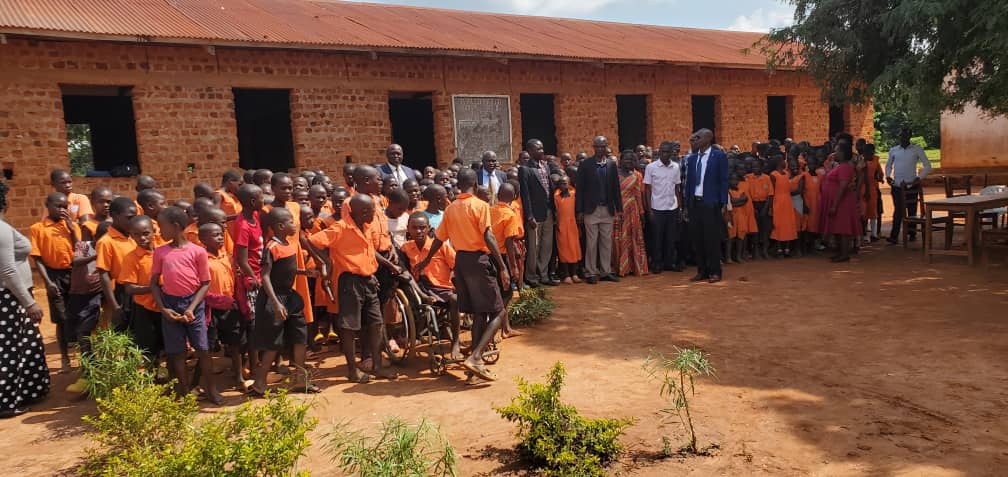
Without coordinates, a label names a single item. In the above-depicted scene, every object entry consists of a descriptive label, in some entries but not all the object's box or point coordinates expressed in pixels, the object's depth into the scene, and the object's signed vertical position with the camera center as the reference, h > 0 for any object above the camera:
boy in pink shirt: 4.29 -0.53
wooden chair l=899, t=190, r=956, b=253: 8.73 -0.82
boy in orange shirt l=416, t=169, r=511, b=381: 4.83 -0.54
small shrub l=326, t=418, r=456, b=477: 2.77 -1.11
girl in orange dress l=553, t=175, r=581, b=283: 8.33 -0.56
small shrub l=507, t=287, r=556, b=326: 6.45 -1.20
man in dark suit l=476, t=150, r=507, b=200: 7.59 +0.14
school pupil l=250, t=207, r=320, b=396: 4.55 -0.73
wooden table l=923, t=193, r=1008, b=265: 7.89 -0.58
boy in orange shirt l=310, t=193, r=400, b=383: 4.78 -0.46
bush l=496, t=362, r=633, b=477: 3.23 -1.27
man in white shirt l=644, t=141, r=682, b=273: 8.45 -0.35
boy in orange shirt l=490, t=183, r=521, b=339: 5.57 -0.35
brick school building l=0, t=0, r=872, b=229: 9.04 +1.90
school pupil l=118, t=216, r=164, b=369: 4.59 -0.51
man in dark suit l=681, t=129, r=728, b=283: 7.80 -0.31
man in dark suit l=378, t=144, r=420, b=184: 7.35 +0.28
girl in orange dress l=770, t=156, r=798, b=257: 9.31 -0.55
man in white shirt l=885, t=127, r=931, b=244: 9.84 -0.20
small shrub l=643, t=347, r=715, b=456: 3.55 -1.38
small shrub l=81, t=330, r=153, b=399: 4.21 -0.99
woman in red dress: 8.73 -0.49
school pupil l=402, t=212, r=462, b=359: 5.25 -0.62
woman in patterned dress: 8.48 -0.61
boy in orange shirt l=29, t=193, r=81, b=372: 5.21 -0.28
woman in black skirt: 4.36 -0.81
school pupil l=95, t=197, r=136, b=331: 4.75 -0.28
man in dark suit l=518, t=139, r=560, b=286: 7.88 -0.33
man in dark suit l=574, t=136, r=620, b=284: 8.12 -0.30
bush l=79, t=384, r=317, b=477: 2.67 -1.03
